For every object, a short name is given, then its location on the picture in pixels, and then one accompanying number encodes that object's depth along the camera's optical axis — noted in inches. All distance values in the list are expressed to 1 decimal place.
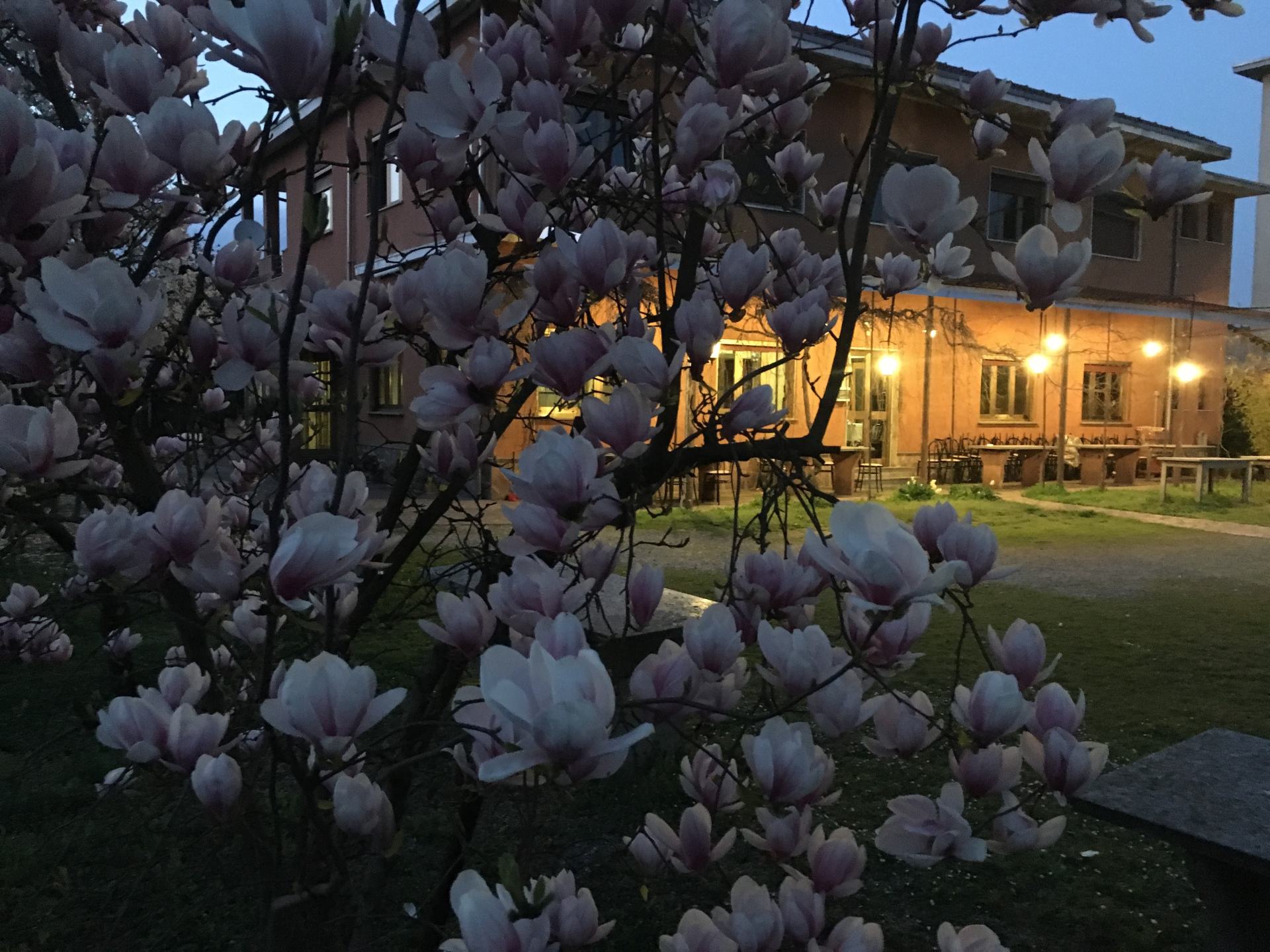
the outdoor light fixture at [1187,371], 520.2
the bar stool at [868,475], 470.3
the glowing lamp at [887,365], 478.0
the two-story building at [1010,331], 457.7
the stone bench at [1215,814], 57.1
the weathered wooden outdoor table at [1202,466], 426.8
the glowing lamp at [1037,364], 486.0
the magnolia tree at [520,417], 29.5
